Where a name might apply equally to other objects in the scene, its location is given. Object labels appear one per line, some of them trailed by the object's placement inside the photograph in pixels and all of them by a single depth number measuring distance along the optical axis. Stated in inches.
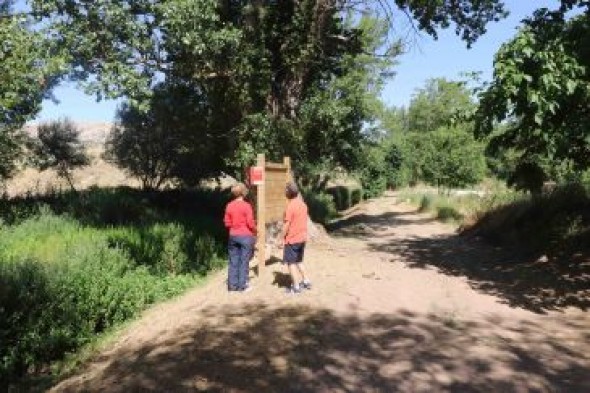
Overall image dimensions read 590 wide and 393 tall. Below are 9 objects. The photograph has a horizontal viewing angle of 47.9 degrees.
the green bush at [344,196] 1825.8
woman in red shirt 436.1
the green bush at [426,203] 1368.1
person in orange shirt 416.8
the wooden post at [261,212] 472.7
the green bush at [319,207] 1187.3
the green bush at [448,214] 1085.8
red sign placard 467.2
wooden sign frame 473.1
